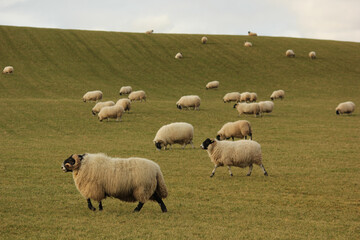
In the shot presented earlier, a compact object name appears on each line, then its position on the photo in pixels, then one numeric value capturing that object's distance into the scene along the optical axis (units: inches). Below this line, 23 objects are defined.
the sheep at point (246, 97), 1763.0
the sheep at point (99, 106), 1406.3
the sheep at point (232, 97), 1786.4
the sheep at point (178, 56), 2640.3
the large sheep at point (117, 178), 441.1
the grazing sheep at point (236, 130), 995.3
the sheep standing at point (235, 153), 662.5
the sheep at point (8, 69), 2133.4
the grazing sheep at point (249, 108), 1407.5
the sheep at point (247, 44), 2967.5
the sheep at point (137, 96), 1747.0
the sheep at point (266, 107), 1461.2
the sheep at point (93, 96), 1684.3
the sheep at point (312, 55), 2785.4
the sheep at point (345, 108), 1509.6
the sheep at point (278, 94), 1921.8
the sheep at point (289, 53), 2795.3
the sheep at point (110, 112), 1311.5
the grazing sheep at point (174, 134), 925.2
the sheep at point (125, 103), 1449.3
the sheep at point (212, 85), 2153.1
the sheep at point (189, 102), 1531.7
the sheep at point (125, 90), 1909.4
